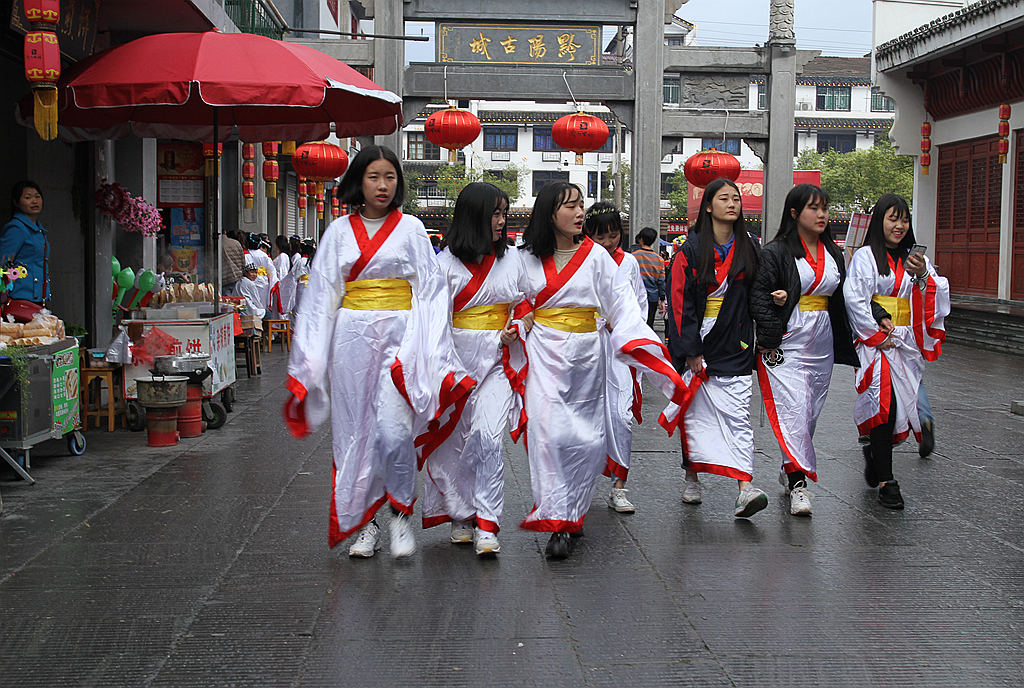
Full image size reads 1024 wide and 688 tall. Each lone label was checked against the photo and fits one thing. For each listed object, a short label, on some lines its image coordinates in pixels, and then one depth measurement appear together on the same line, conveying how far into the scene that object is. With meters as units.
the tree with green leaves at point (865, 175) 44.19
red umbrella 7.57
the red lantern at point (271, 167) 17.92
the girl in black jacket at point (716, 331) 5.82
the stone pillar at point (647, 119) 18.33
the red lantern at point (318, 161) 16.50
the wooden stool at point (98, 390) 8.45
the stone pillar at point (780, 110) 19.33
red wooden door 18.78
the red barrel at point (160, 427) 7.98
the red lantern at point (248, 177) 18.89
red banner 40.16
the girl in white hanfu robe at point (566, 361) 5.18
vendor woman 7.87
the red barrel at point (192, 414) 8.45
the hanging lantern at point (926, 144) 20.97
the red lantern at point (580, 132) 15.73
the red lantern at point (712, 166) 16.84
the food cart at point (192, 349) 8.56
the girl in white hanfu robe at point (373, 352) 4.97
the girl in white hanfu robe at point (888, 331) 6.17
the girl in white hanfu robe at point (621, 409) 6.05
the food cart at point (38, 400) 6.52
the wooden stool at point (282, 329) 16.15
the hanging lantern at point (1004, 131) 17.22
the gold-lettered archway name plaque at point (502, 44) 17.89
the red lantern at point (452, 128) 15.04
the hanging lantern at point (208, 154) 13.27
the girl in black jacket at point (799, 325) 5.94
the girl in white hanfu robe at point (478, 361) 5.16
